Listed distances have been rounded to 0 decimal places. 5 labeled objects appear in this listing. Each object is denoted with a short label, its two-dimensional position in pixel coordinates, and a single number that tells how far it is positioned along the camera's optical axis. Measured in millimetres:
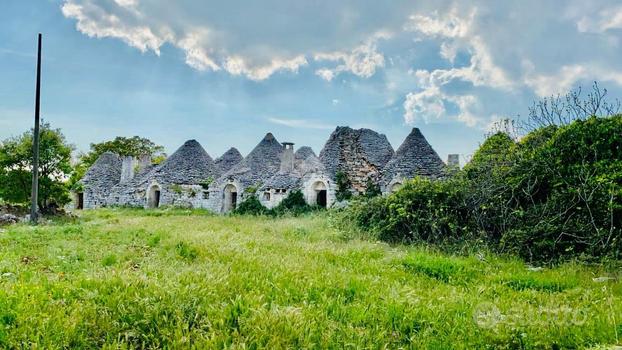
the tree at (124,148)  55469
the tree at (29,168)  25484
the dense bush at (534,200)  10250
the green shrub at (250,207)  28078
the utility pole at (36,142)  20688
